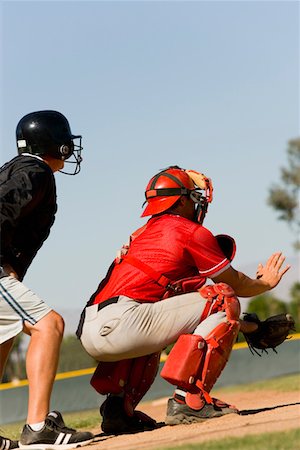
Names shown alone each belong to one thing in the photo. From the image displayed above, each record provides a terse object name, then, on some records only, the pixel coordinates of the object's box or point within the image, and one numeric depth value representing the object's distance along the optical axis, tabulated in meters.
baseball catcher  13.85
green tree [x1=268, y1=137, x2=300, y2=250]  91.25
